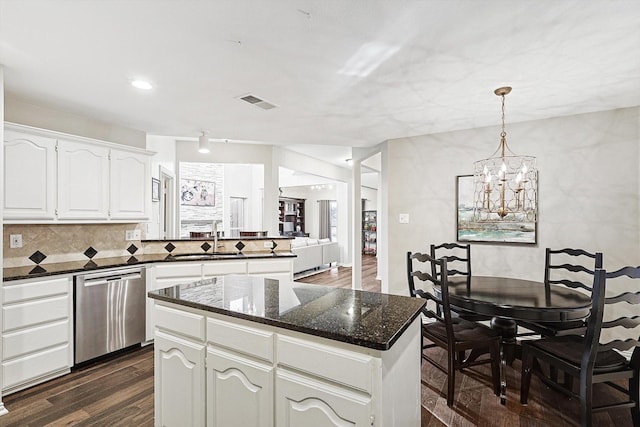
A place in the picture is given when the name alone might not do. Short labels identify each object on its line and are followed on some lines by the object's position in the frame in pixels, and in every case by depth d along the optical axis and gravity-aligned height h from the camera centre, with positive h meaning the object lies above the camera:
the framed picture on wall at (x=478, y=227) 3.46 -0.14
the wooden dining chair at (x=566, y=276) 2.43 -0.61
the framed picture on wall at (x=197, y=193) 7.35 +0.56
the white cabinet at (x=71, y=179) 2.61 +0.36
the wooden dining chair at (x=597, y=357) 1.78 -0.90
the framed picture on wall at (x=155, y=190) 5.04 +0.43
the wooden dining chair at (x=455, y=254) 3.28 -0.48
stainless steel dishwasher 2.75 -0.88
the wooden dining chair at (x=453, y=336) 2.25 -0.91
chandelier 3.41 +0.25
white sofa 7.04 -0.92
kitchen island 1.20 -0.62
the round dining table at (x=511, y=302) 2.07 -0.61
